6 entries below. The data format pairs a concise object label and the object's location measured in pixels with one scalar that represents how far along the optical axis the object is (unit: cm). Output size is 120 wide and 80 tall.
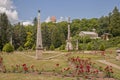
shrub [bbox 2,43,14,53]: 4478
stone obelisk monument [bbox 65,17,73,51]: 5318
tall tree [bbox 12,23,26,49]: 7601
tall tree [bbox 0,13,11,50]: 6688
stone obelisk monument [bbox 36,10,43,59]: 2508
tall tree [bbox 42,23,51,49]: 7469
